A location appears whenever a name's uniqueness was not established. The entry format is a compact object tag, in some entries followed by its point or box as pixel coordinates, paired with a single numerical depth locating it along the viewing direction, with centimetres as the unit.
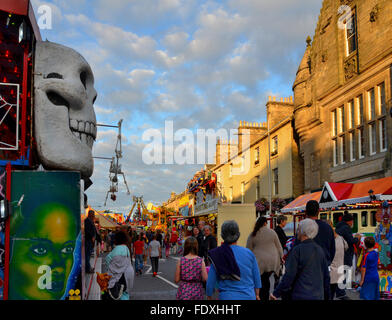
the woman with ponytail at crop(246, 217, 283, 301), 757
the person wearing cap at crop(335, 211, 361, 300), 917
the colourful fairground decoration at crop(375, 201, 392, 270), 1079
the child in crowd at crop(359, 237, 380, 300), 852
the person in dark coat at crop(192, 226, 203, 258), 1190
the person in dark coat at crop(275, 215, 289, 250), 1007
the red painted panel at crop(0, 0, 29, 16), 730
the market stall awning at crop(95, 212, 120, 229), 2544
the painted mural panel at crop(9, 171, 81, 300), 622
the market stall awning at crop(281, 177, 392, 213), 1247
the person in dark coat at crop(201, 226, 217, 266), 1118
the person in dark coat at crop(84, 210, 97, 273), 1056
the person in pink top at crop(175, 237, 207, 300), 566
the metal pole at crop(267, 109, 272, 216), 3187
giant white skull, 722
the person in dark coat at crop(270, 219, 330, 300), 499
